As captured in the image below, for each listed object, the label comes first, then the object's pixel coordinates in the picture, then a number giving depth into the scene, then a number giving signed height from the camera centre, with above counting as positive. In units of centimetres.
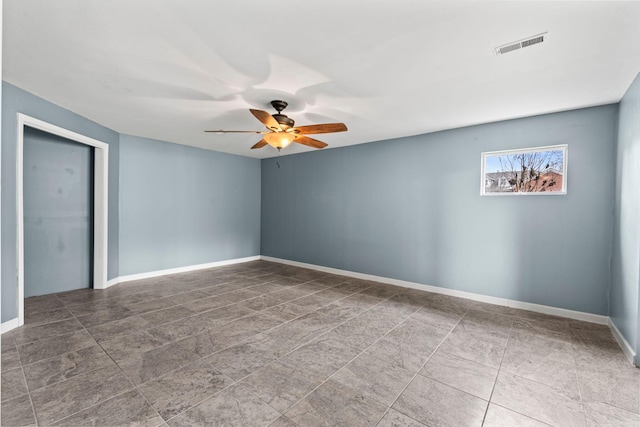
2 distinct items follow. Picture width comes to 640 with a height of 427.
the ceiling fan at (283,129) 346 +91
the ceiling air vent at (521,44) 239 +133
